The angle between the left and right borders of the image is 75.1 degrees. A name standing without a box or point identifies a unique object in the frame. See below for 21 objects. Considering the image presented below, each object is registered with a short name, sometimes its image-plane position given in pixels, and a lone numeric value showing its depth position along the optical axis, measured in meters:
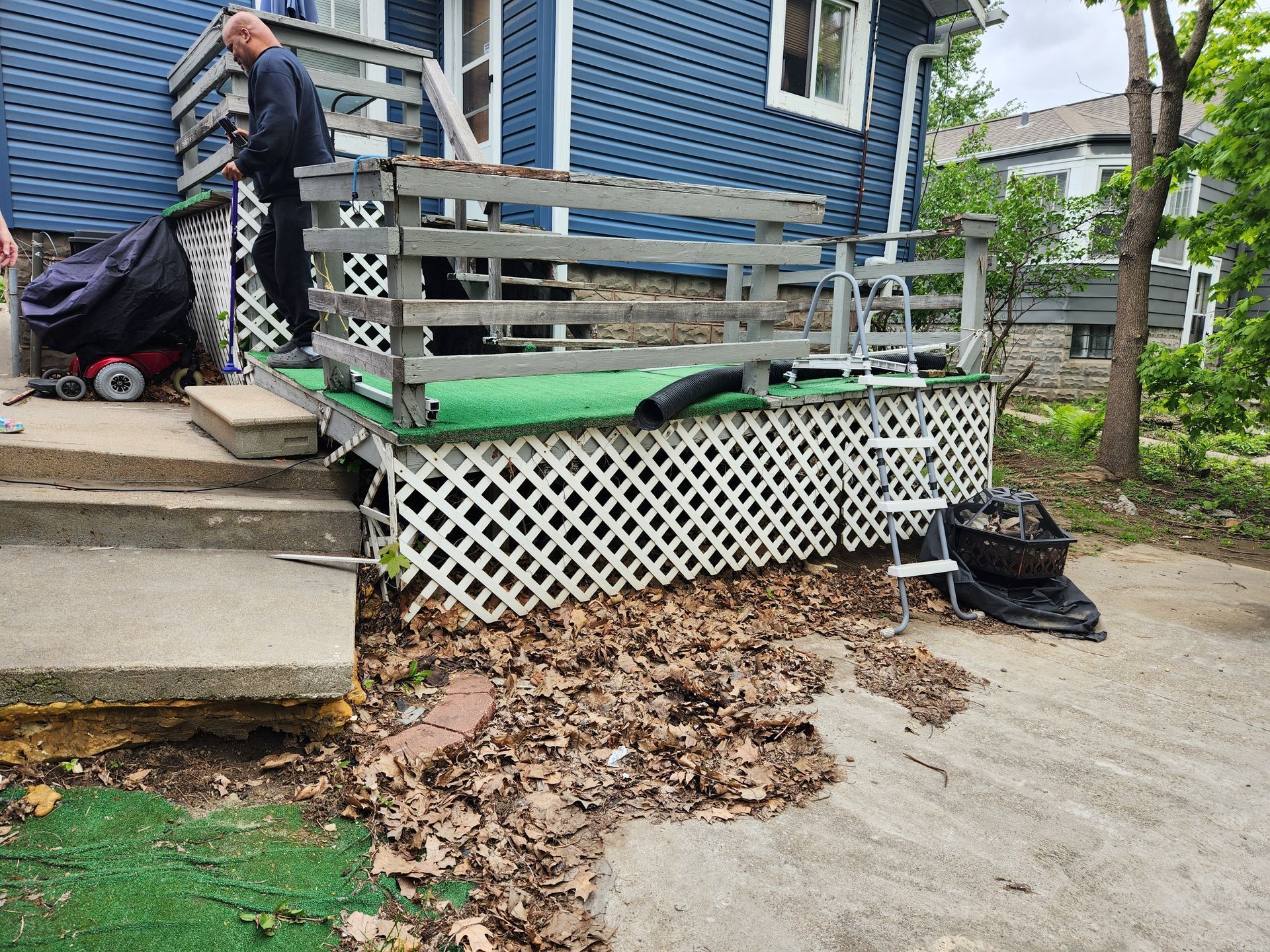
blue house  6.46
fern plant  9.88
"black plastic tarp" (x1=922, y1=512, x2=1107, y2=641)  4.42
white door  7.62
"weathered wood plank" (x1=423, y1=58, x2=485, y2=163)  5.55
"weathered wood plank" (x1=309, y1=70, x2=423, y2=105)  5.86
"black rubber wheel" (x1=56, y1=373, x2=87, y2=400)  5.28
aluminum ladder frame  4.43
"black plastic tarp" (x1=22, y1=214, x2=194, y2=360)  5.29
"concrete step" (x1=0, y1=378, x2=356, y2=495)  3.48
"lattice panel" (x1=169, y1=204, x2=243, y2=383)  5.68
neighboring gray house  15.12
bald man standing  4.35
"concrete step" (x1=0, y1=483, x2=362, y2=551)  3.22
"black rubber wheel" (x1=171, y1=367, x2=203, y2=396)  5.90
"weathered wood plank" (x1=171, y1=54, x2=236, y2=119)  5.34
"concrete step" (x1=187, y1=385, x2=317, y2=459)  3.88
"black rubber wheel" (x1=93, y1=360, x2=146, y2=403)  5.46
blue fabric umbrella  6.09
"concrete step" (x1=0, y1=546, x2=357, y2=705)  2.43
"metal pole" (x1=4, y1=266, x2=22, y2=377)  6.04
